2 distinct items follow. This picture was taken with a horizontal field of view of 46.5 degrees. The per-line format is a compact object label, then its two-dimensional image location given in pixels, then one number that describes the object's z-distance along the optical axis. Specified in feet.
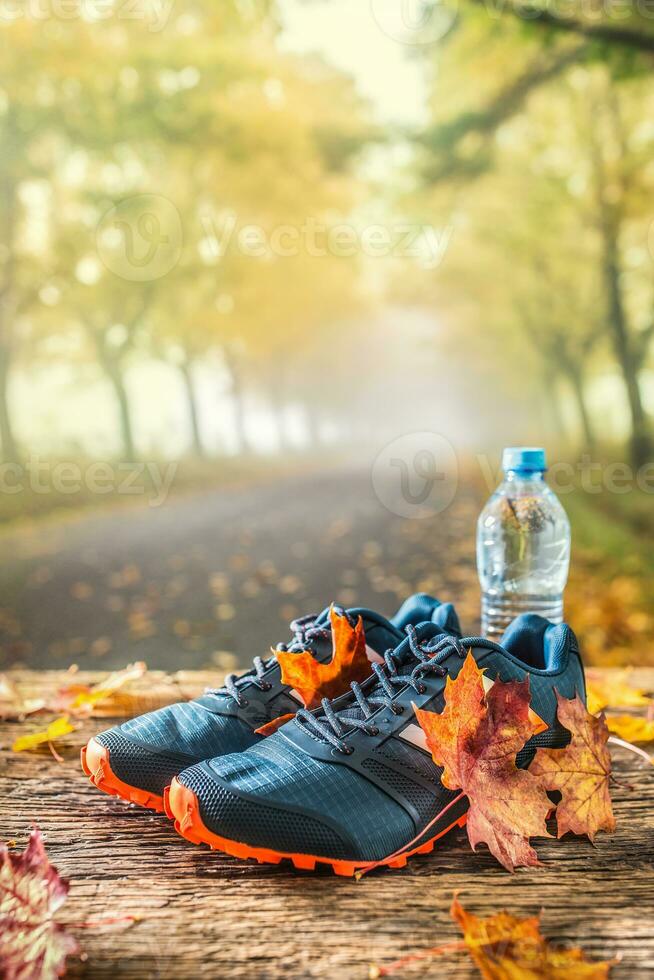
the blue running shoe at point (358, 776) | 2.83
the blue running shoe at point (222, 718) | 3.24
